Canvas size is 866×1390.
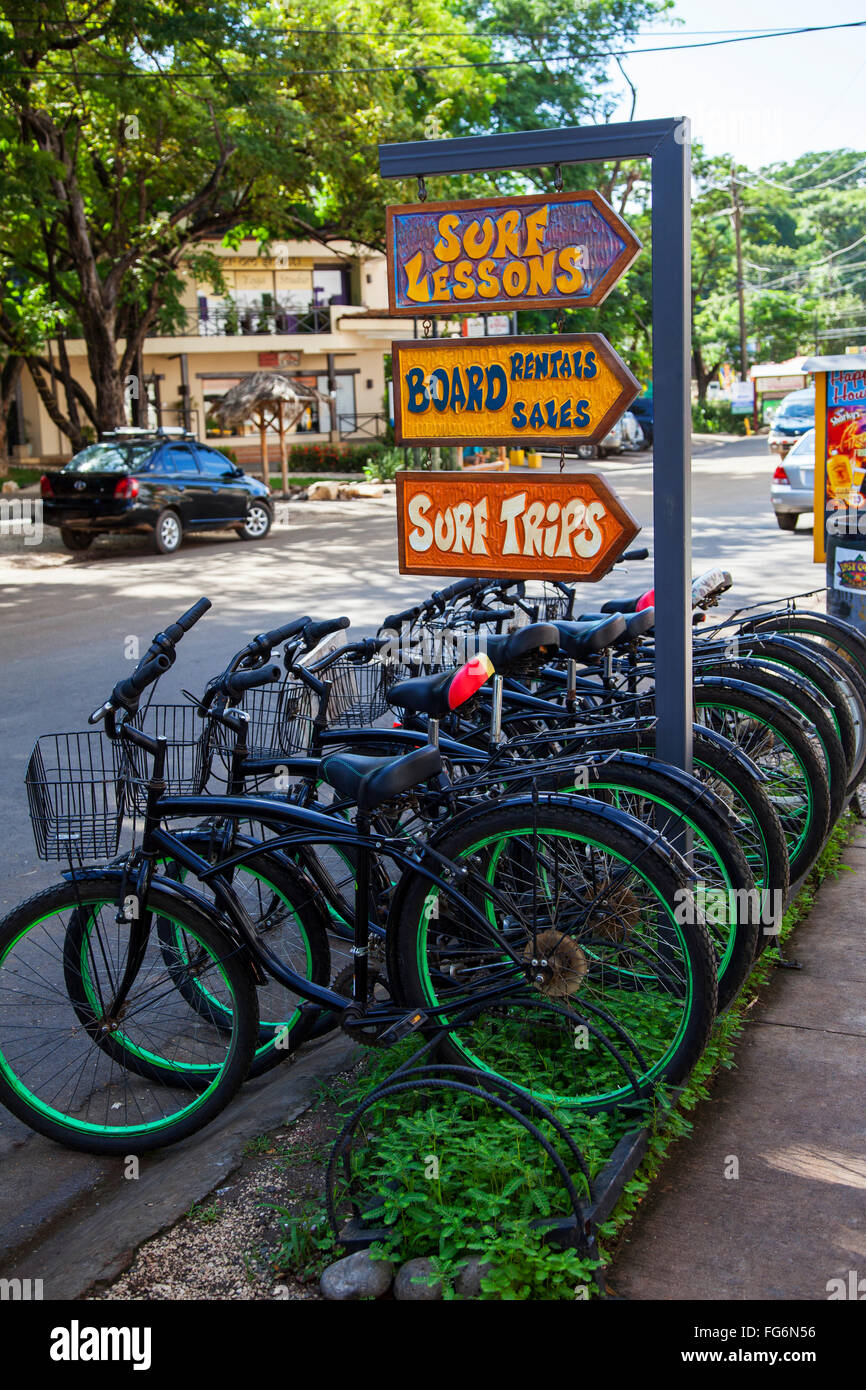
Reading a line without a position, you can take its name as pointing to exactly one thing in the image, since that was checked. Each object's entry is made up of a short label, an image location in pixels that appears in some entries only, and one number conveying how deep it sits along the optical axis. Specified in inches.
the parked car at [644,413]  1627.7
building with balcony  1615.4
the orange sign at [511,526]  159.5
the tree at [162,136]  737.6
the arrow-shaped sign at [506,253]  155.8
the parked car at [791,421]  896.3
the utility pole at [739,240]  2244.3
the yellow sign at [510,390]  156.7
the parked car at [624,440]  1487.5
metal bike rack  111.7
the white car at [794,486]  713.0
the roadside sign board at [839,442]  315.3
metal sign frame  147.7
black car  733.3
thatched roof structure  1019.3
